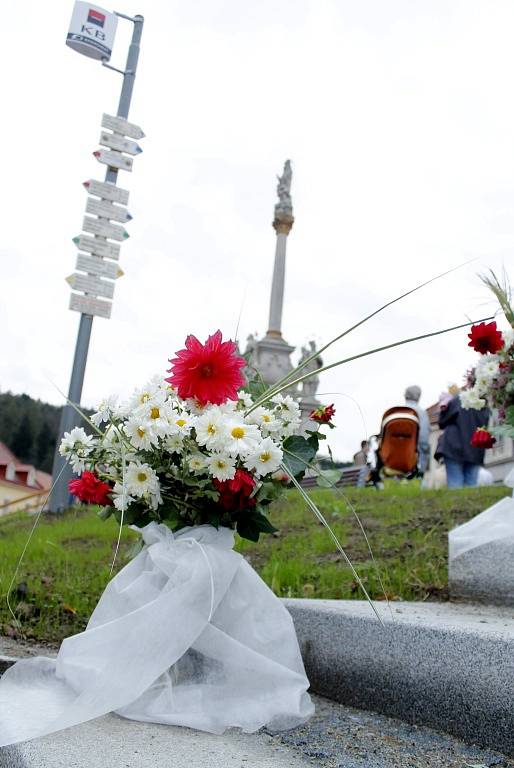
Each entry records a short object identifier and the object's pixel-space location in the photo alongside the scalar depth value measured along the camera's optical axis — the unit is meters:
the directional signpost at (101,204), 9.42
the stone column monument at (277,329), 28.08
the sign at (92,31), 9.41
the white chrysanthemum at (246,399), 2.28
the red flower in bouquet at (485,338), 3.46
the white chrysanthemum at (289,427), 2.36
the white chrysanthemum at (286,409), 2.36
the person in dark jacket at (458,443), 8.77
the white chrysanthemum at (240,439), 1.98
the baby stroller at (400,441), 9.30
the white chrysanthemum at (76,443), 2.29
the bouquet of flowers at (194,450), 2.04
